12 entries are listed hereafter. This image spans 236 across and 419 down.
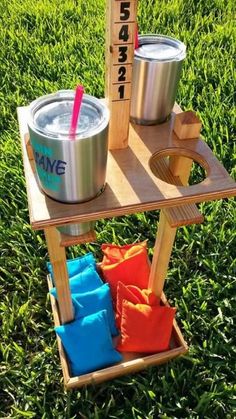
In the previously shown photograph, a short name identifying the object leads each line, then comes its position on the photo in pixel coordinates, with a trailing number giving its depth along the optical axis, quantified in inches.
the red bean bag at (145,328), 40.8
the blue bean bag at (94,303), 41.8
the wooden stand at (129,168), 24.4
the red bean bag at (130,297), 42.3
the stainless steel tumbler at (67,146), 22.2
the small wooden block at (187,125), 28.3
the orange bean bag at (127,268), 45.1
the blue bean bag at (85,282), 44.3
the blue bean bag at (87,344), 39.7
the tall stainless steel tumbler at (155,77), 27.0
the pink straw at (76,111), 22.0
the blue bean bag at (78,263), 46.2
